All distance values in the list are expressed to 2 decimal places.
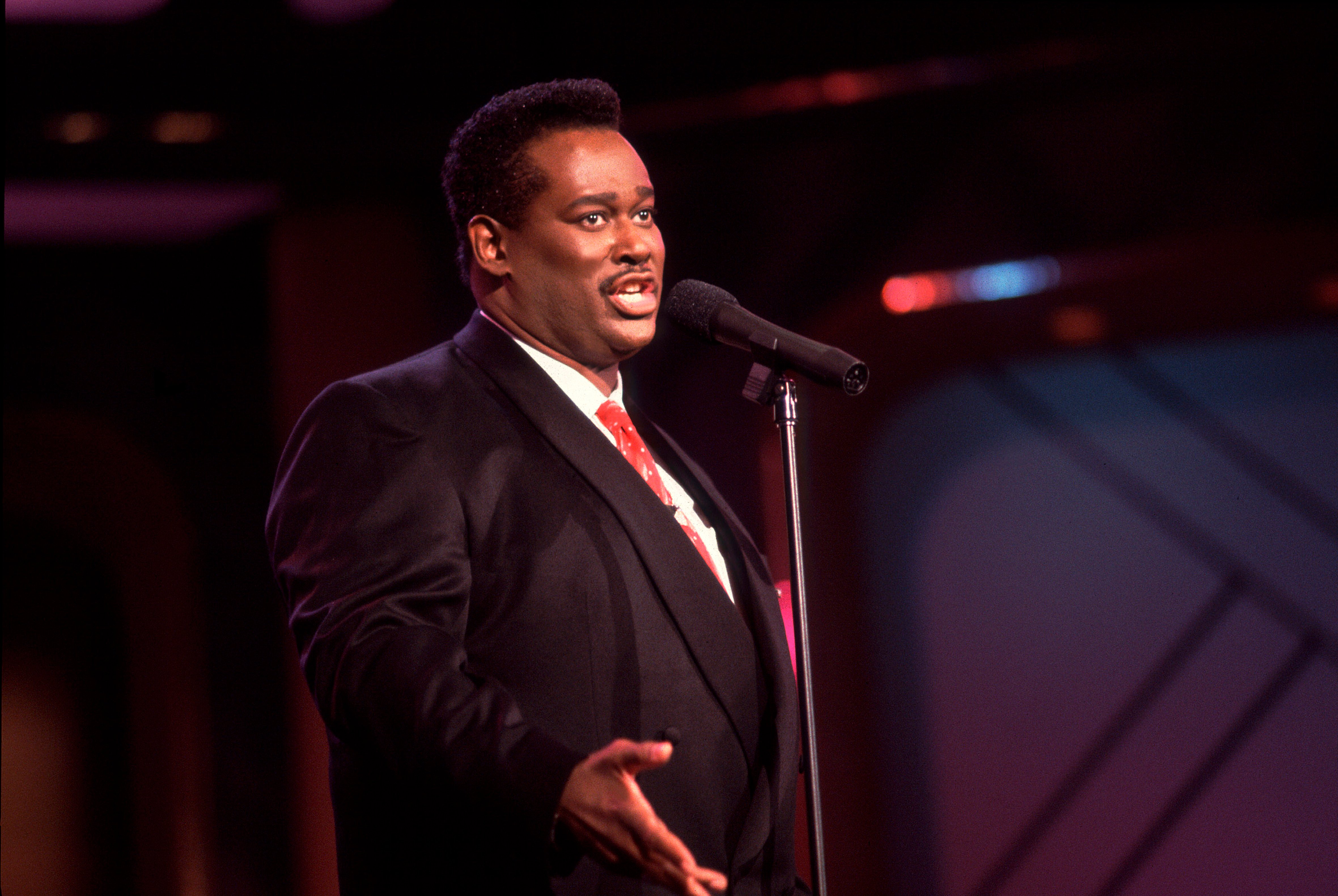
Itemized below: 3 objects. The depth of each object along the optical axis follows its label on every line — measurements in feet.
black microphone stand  24.45
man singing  24.21
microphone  24.58
